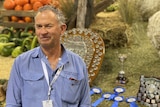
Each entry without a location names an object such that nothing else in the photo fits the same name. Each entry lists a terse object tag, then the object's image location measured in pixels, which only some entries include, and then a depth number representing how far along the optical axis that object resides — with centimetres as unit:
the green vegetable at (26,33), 588
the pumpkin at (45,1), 626
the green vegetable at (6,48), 553
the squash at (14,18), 652
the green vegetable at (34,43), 528
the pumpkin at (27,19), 640
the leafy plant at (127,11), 656
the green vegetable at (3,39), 588
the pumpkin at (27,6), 638
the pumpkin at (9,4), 646
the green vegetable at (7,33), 603
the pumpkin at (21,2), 639
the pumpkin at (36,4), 623
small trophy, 435
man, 191
